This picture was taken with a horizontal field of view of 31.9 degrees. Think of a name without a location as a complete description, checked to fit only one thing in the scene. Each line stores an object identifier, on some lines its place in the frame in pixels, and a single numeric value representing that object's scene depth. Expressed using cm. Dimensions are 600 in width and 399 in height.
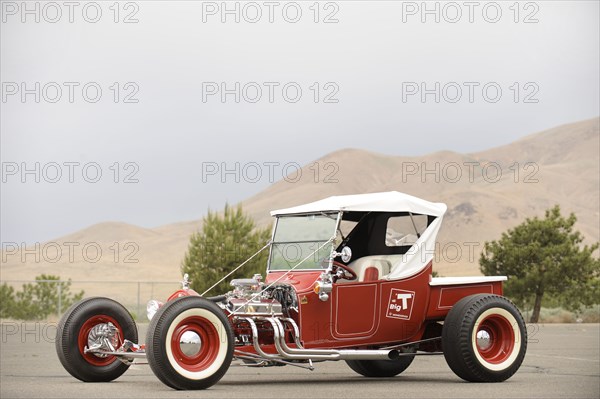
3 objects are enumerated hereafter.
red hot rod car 1291
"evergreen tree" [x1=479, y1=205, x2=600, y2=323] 4622
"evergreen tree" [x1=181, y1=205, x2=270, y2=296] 4397
